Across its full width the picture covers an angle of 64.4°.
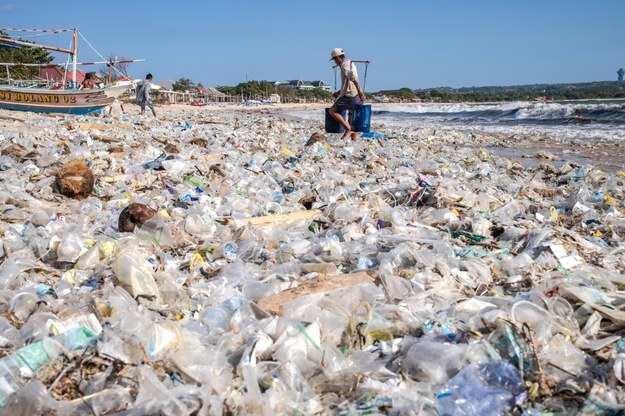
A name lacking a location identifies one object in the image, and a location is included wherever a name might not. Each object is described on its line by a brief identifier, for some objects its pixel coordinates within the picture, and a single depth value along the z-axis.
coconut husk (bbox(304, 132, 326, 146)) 8.41
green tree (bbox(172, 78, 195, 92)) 62.63
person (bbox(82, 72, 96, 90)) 16.19
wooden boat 15.15
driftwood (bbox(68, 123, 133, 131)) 9.23
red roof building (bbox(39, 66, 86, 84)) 39.78
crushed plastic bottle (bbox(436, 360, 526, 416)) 1.53
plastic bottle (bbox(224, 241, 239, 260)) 3.11
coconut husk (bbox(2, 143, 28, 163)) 5.95
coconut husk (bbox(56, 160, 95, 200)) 4.58
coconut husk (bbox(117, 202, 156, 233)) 3.58
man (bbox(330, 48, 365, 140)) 8.00
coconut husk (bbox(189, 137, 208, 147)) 8.11
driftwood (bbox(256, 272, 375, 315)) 2.22
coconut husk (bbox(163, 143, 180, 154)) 6.97
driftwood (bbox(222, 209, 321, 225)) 3.80
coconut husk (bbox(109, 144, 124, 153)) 6.76
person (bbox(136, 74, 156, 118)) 14.18
